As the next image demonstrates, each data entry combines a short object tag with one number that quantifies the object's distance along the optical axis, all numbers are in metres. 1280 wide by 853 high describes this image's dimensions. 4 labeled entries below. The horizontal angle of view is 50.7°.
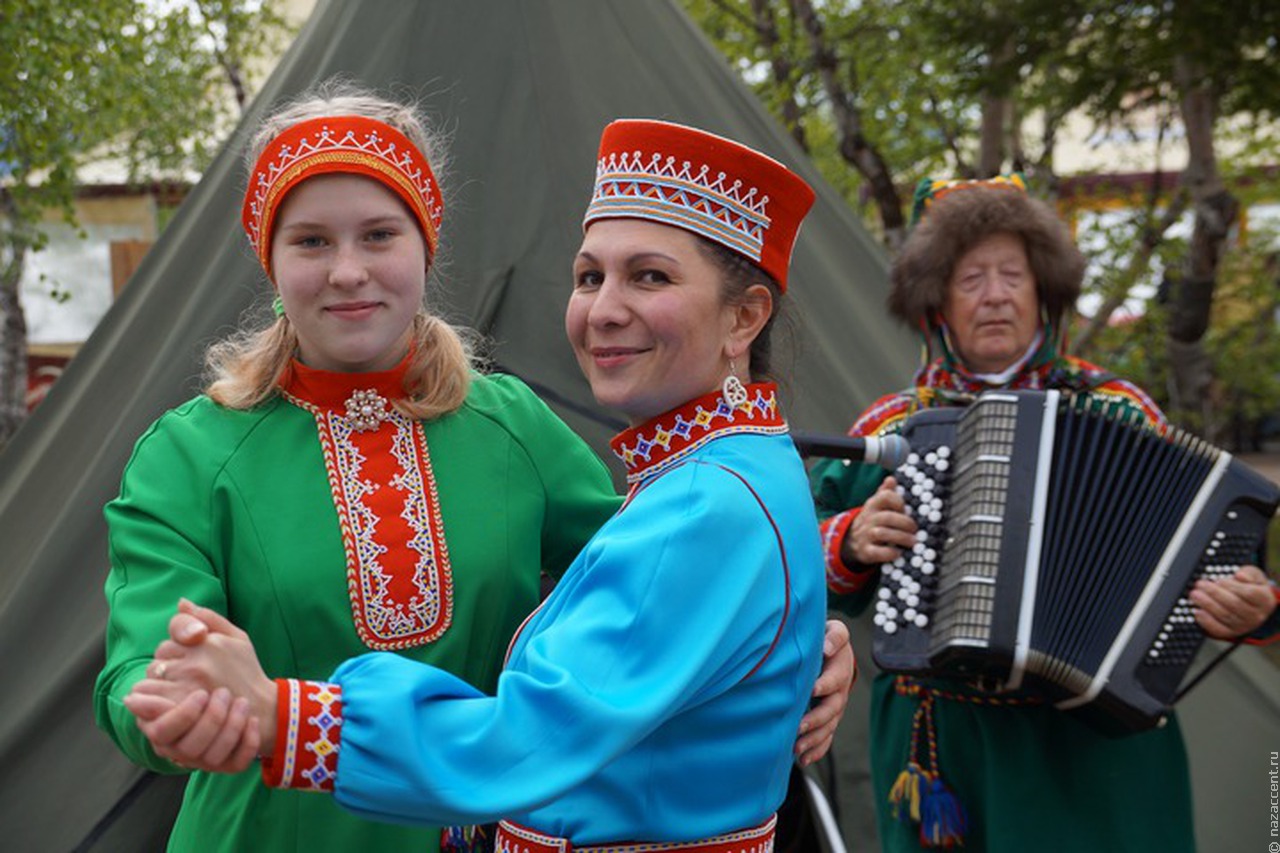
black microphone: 2.43
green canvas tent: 3.24
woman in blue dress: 1.41
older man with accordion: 2.80
